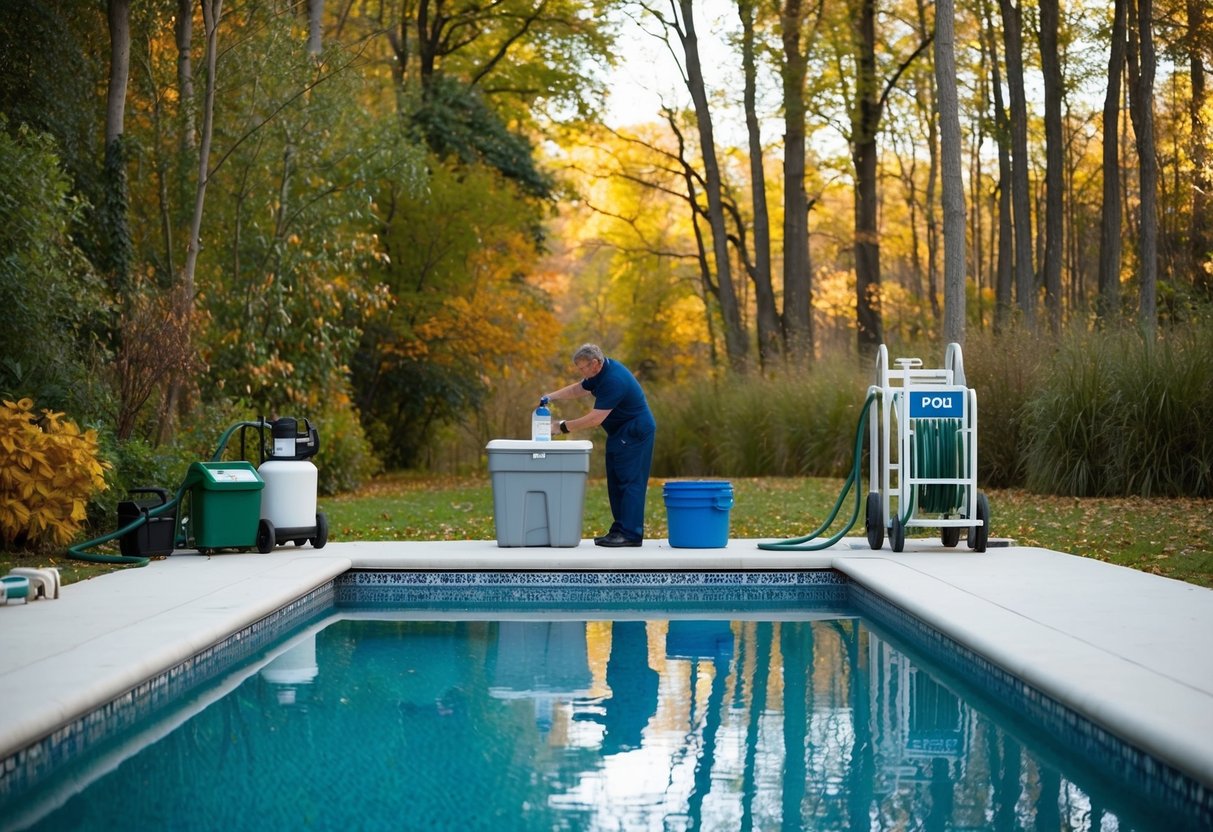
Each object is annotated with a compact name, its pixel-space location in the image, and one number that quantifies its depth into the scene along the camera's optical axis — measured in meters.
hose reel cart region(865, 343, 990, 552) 8.73
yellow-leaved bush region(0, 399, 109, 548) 8.12
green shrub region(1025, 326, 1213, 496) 12.71
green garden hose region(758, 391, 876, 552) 9.07
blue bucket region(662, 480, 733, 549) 9.28
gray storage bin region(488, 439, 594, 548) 9.22
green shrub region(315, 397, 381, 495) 17.20
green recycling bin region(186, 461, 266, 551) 8.87
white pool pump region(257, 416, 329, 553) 9.28
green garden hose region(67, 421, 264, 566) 8.35
